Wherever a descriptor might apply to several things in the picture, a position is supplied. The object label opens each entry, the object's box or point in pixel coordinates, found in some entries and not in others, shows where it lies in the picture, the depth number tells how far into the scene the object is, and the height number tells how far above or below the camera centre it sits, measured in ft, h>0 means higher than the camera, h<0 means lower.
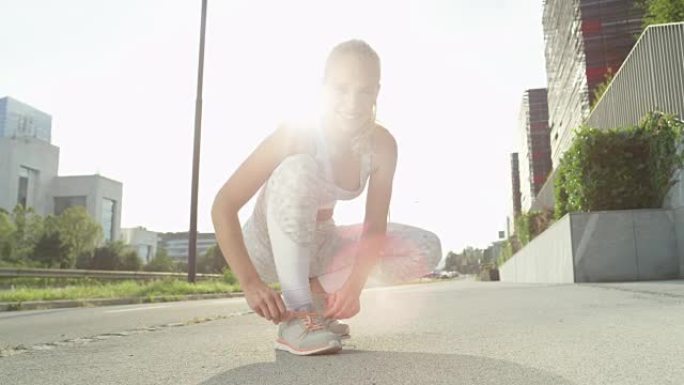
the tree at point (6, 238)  183.11 +11.20
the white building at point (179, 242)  549.95 +30.36
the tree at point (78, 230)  208.64 +15.79
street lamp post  54.19 +8.89
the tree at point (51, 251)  189.98 +7.81
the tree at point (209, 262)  283.59 +6.66
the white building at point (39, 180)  302.45 +51.45
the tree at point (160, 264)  284.33 +5.44
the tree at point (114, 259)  224.53 +6.30
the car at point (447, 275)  386.77 +0.31
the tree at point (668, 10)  41.65 +18.58
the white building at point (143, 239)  396.74 +23.97
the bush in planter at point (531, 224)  55.06 +5.31
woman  7.25 +1.07
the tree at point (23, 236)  185.26 +12.36
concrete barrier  30.37 +1.61
